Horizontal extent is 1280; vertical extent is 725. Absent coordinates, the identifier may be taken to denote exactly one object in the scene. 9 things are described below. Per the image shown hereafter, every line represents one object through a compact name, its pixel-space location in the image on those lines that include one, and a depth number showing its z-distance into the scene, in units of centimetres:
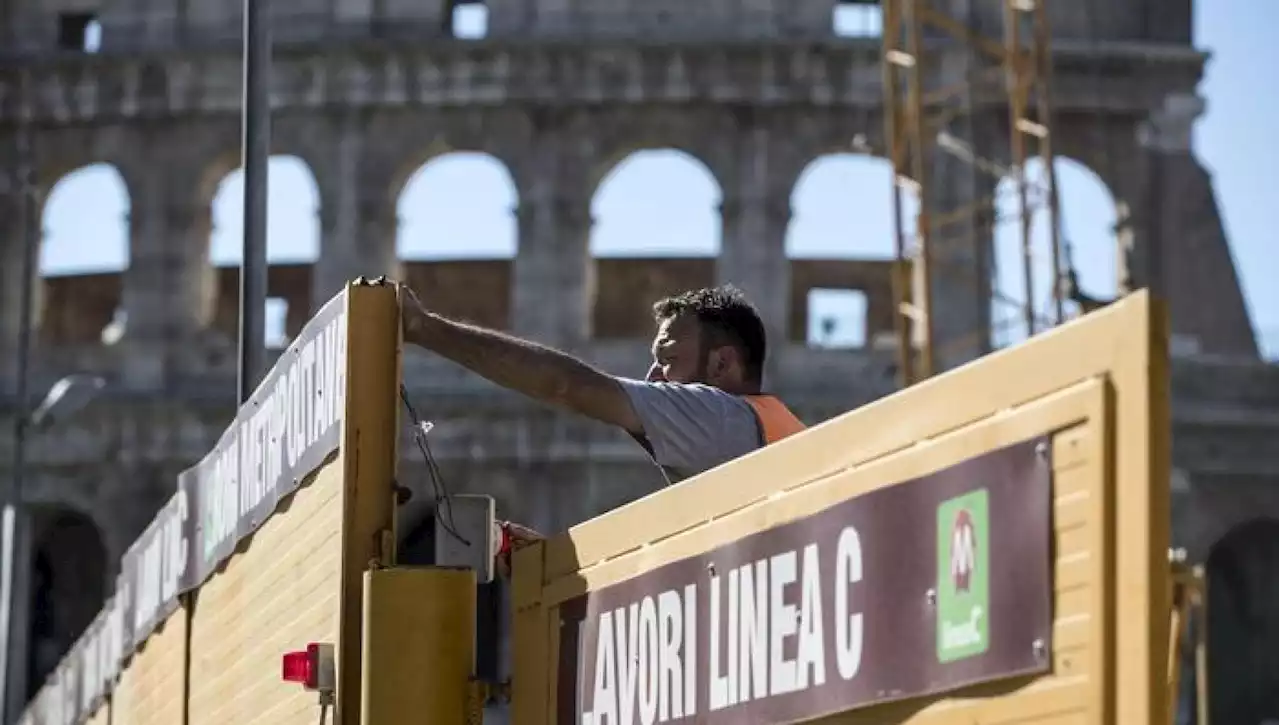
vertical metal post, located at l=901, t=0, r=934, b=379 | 4862
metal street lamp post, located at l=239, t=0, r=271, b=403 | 1630
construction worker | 711
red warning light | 729
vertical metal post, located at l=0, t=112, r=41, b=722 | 3747
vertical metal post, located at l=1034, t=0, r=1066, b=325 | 4928
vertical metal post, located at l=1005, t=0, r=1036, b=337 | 5000
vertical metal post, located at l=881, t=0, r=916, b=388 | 4872
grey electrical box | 707
